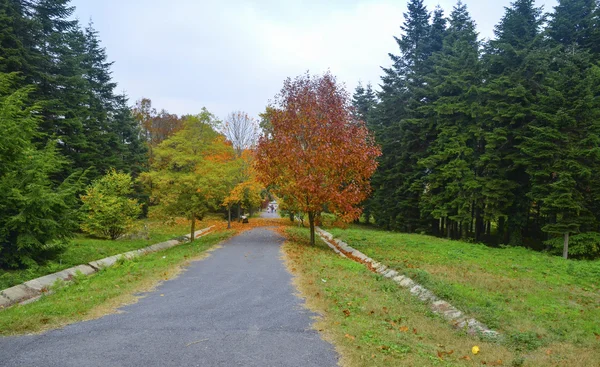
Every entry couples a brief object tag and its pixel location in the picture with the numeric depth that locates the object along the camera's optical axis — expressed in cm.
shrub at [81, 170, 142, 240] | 1812
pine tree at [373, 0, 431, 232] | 2695
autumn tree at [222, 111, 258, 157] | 3459
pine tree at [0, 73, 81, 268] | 1017
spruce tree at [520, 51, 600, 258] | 1680
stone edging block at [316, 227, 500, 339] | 644
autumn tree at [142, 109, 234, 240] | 1775
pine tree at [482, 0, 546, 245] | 1998
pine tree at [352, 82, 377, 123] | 4631
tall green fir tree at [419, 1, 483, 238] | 2186
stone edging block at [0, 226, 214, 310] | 840
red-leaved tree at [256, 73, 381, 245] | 1589
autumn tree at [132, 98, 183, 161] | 5070
